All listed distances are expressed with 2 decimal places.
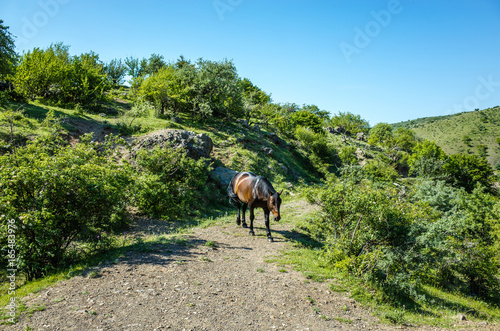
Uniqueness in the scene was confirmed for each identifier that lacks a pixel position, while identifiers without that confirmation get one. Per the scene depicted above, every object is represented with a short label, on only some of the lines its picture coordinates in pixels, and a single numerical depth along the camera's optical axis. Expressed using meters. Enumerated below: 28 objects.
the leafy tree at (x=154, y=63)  53.71
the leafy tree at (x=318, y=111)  103.56
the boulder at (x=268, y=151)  30.52
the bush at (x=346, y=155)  54.65
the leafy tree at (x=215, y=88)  29.77
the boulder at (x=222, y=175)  18.69
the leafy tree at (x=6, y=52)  20.62
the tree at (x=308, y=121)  68.56
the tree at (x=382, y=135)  85.62
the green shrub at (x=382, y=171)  43.47
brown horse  10.20
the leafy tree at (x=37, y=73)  22.67
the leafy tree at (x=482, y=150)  102.47
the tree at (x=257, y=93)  63.33
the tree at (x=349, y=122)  94.62
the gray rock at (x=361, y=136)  96.76
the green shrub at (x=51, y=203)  6.18
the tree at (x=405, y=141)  86.75
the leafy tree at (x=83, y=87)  25.12
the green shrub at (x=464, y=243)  7.90
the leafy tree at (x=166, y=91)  27.37
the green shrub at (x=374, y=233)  7.82
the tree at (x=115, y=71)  52.84
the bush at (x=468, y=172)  60.69
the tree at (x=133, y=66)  55.04
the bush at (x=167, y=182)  12.58
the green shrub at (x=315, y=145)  50.41
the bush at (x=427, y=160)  59.78
